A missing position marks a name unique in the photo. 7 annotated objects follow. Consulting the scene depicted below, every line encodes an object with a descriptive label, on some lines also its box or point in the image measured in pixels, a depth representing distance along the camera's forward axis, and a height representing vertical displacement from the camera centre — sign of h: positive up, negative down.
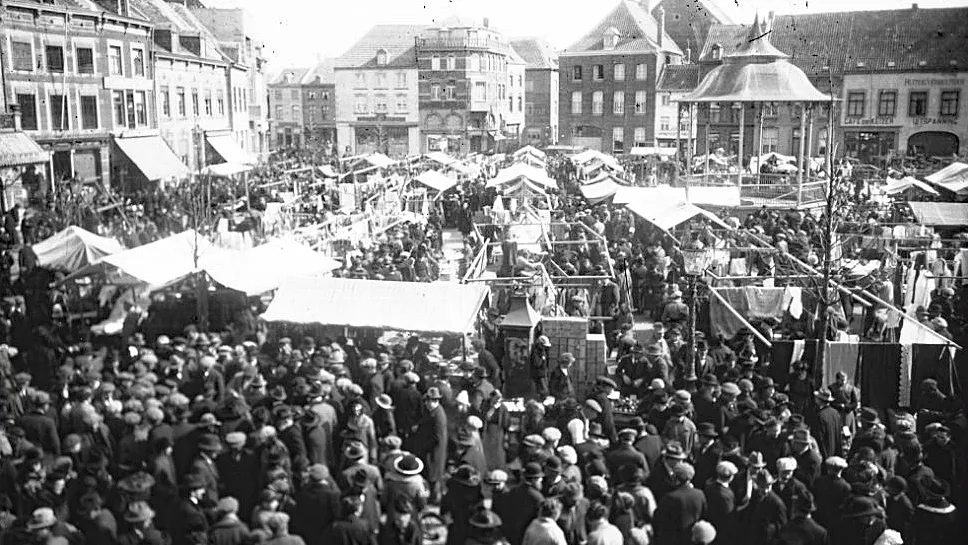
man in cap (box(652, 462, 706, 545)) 7.46 -3.15
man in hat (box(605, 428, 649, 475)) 8.45 -3.02
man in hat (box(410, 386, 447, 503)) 9.61 -3.24
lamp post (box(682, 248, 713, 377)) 11.91 -1.79
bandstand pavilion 29.38 +1.73
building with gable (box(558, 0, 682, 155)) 60.97 +4.27
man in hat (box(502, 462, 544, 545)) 7.61 -3.17
